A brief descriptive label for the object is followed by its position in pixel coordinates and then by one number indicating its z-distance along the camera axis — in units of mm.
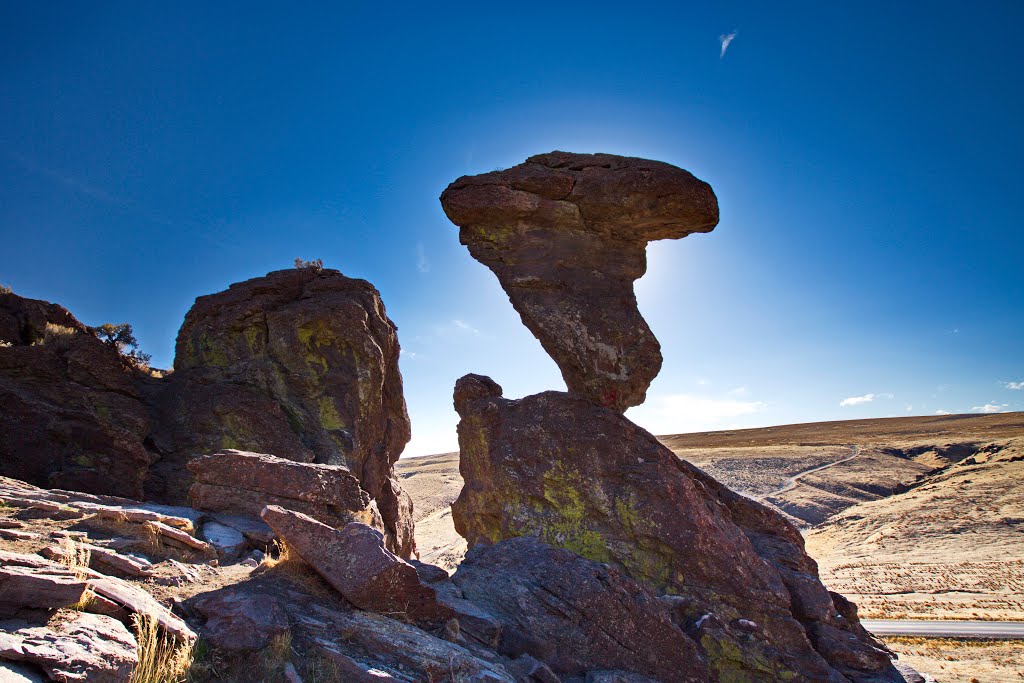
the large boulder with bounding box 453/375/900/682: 11305
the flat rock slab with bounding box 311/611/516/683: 6520
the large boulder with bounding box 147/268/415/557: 18875
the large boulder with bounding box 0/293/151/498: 14078
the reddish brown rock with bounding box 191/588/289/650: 6141
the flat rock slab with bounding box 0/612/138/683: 4578
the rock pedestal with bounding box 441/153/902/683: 9539
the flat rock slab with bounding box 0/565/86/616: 5152
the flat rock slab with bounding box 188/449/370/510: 11172
